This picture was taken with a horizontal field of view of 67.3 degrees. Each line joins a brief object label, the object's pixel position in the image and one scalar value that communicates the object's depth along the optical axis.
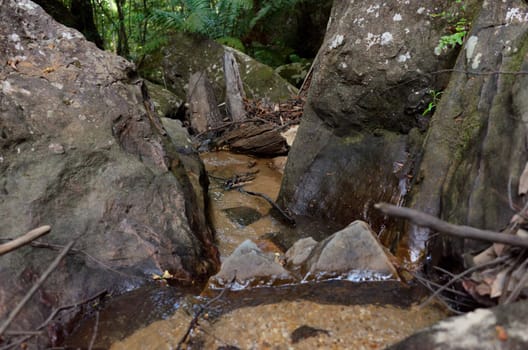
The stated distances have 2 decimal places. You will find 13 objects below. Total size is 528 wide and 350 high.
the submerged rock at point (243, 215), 4.04
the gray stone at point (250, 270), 2.45
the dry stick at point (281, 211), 3.88
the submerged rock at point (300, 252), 2.66
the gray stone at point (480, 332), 1.25
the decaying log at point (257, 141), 6.05
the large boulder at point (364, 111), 3.52
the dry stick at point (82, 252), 2.17
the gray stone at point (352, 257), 2.39
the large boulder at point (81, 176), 2.35
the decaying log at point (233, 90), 7.02
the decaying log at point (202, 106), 7.14
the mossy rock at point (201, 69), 7.78
